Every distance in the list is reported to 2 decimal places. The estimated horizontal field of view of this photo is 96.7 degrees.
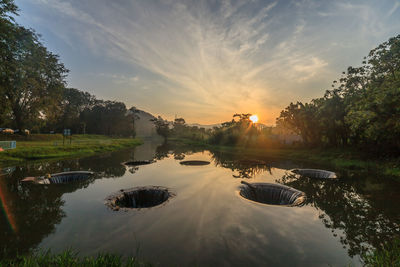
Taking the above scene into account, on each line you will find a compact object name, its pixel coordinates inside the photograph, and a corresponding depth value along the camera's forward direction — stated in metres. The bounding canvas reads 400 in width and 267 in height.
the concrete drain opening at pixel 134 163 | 26.06
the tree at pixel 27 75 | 29.95
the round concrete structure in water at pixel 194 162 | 27.45
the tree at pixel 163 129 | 109.88
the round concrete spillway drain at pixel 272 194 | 12.96
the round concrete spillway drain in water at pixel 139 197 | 12.27
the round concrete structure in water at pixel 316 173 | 19.75
